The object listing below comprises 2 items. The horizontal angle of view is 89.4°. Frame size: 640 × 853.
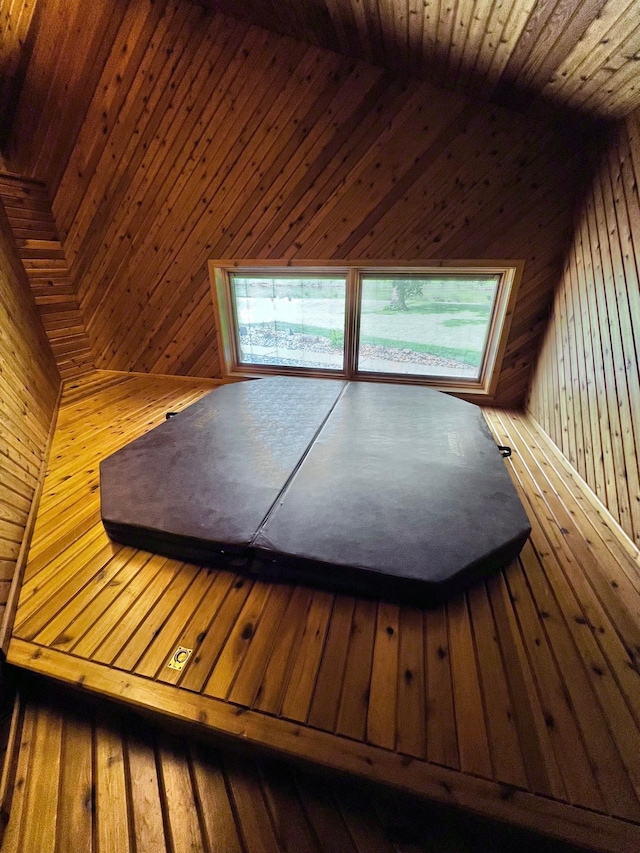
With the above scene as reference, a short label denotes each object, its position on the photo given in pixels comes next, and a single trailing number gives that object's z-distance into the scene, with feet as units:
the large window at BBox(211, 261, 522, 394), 9.72
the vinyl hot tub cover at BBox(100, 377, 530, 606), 3.91
